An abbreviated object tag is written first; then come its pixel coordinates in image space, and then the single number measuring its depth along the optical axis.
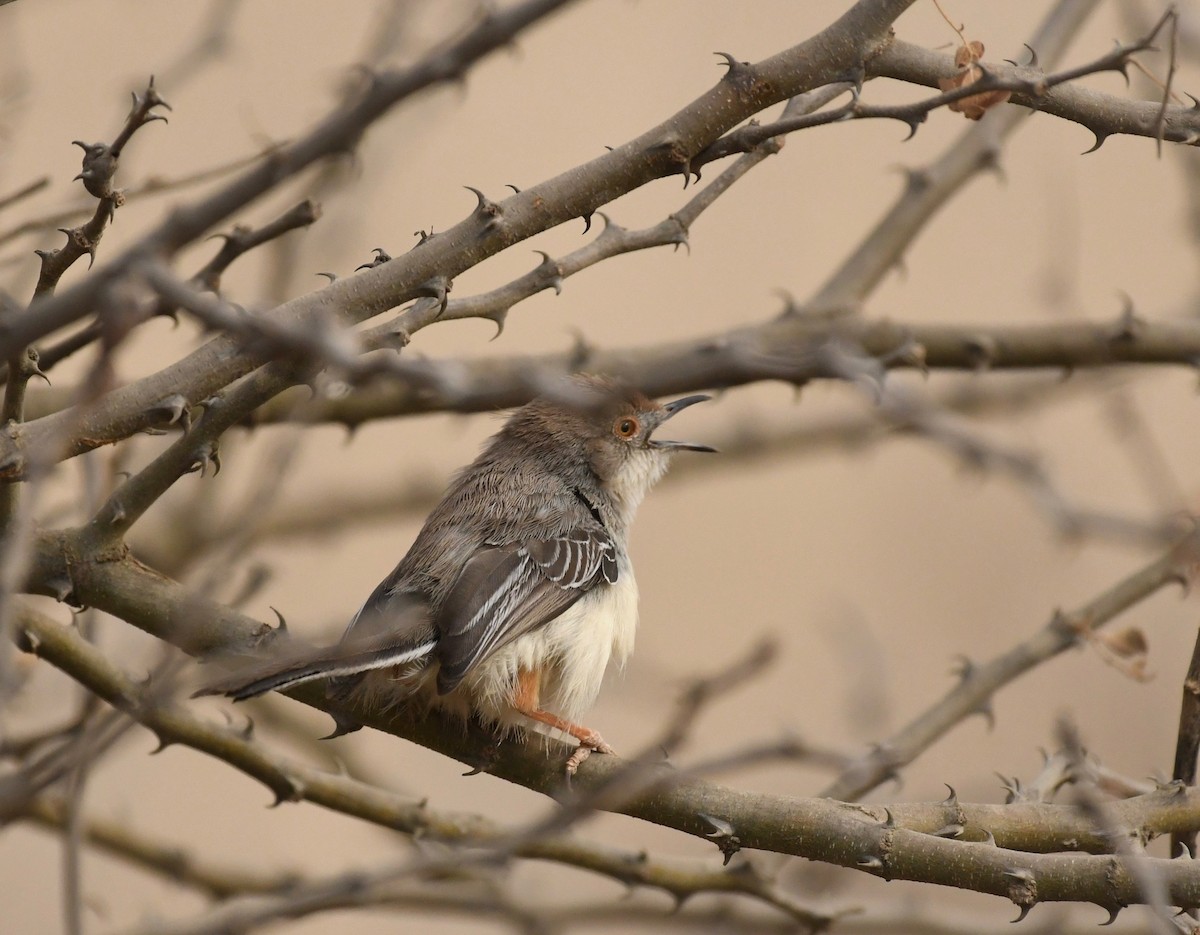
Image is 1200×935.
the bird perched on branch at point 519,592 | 7.73
